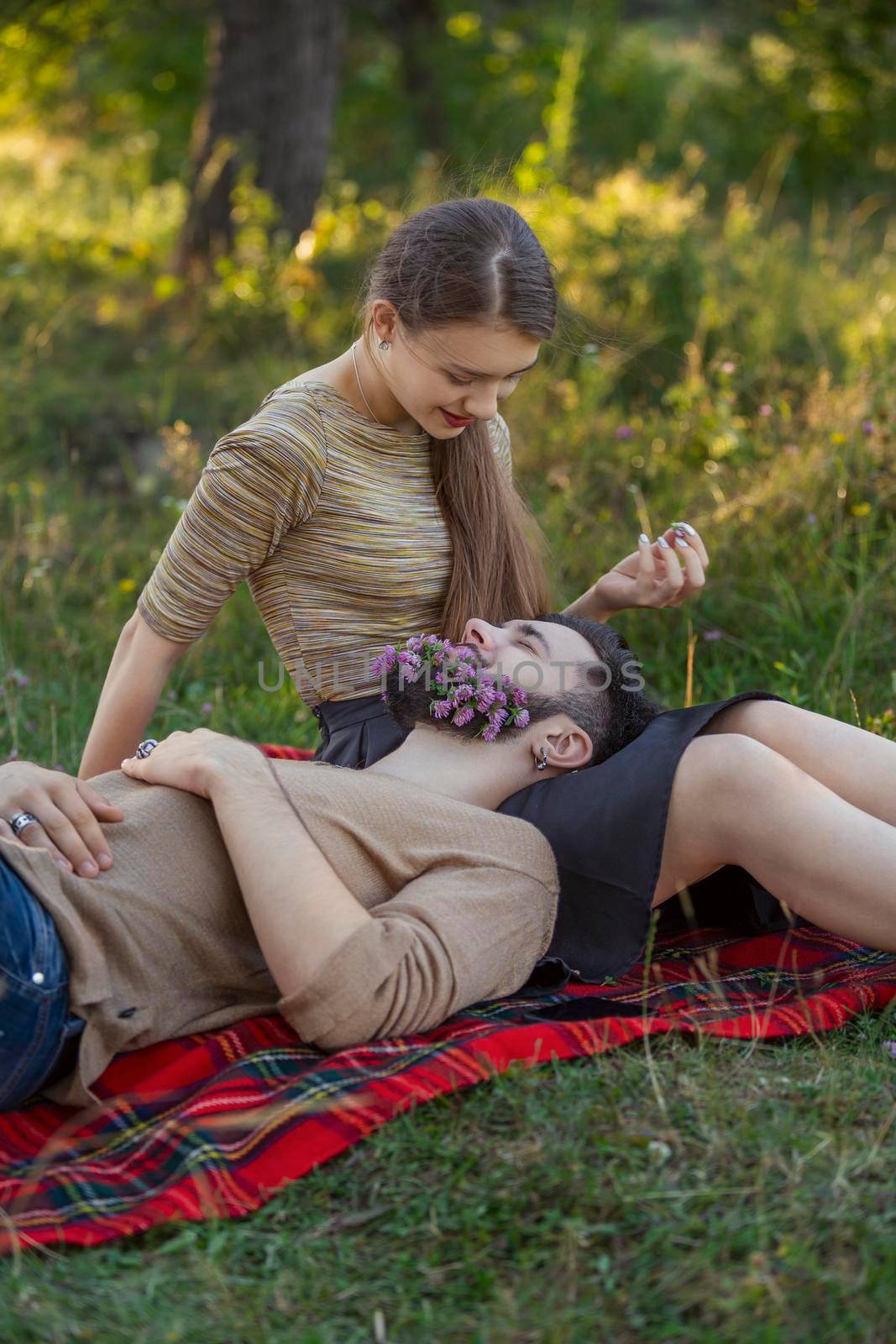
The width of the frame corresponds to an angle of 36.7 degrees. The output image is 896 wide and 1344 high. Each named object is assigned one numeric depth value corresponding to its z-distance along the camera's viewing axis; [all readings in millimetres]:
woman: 2682
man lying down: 2234
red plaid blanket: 2064
